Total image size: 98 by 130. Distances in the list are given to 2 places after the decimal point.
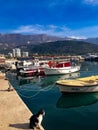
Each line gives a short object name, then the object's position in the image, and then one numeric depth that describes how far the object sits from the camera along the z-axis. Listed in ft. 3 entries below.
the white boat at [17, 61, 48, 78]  69.98
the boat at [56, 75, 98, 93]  35.46
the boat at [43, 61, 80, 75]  68.52
